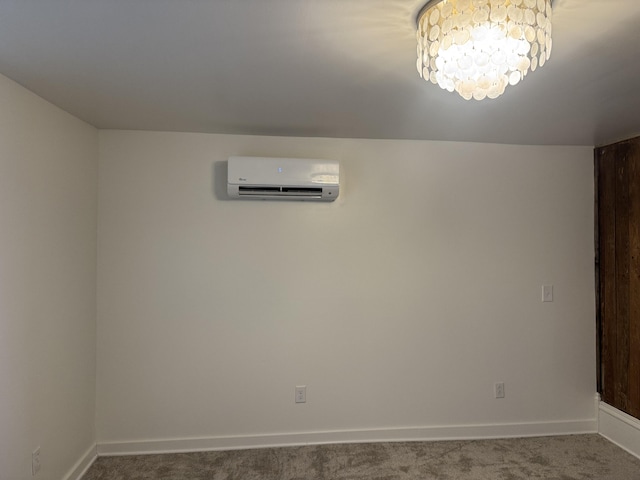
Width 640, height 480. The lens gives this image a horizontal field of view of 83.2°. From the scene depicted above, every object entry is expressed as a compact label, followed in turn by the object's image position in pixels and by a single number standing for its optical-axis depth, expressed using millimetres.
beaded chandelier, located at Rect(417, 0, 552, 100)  1062
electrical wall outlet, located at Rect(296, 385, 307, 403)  2672
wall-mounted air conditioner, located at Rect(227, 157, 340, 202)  2457
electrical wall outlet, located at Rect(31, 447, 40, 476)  1845
